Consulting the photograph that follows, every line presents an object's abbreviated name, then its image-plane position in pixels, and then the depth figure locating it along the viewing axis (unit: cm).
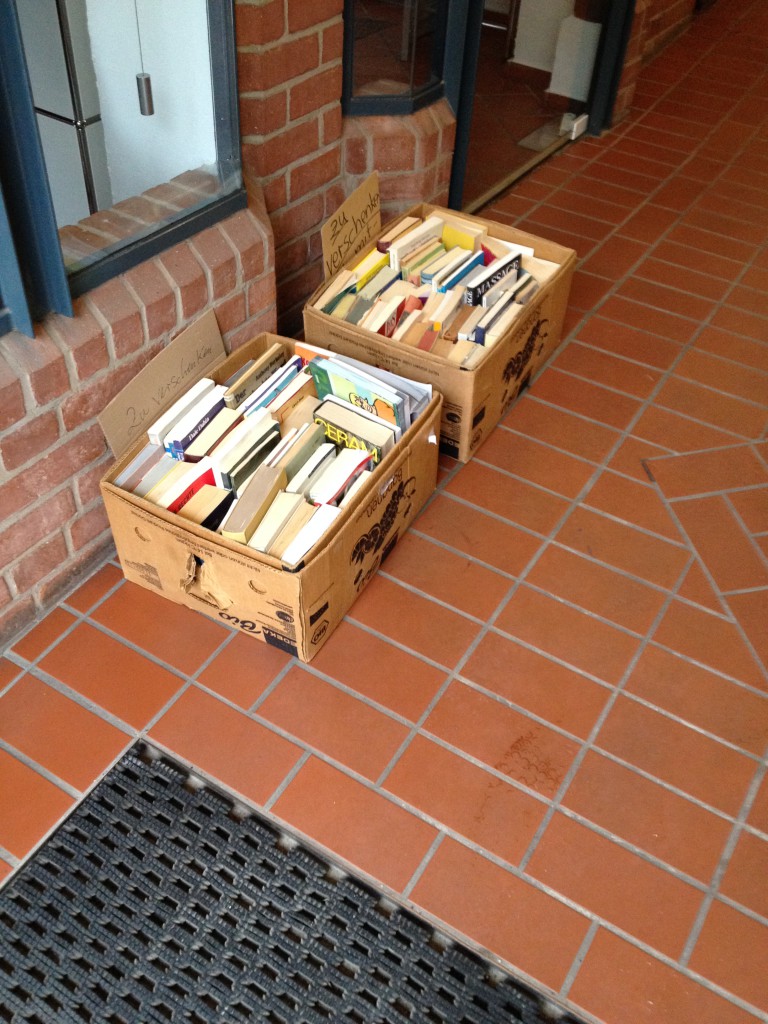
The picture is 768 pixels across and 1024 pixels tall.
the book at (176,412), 213
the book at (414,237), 272
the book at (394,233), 276
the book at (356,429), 217
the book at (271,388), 224
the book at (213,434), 214
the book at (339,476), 206
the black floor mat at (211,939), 156
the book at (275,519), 196
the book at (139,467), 206
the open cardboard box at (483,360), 240
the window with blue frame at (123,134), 196
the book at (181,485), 204
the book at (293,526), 196
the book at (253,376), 225
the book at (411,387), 226
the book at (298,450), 213
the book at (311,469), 208
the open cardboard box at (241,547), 191
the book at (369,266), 266
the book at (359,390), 220
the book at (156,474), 207
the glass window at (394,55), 269
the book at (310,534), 194
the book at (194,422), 213
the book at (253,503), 194
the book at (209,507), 203
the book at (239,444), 208
